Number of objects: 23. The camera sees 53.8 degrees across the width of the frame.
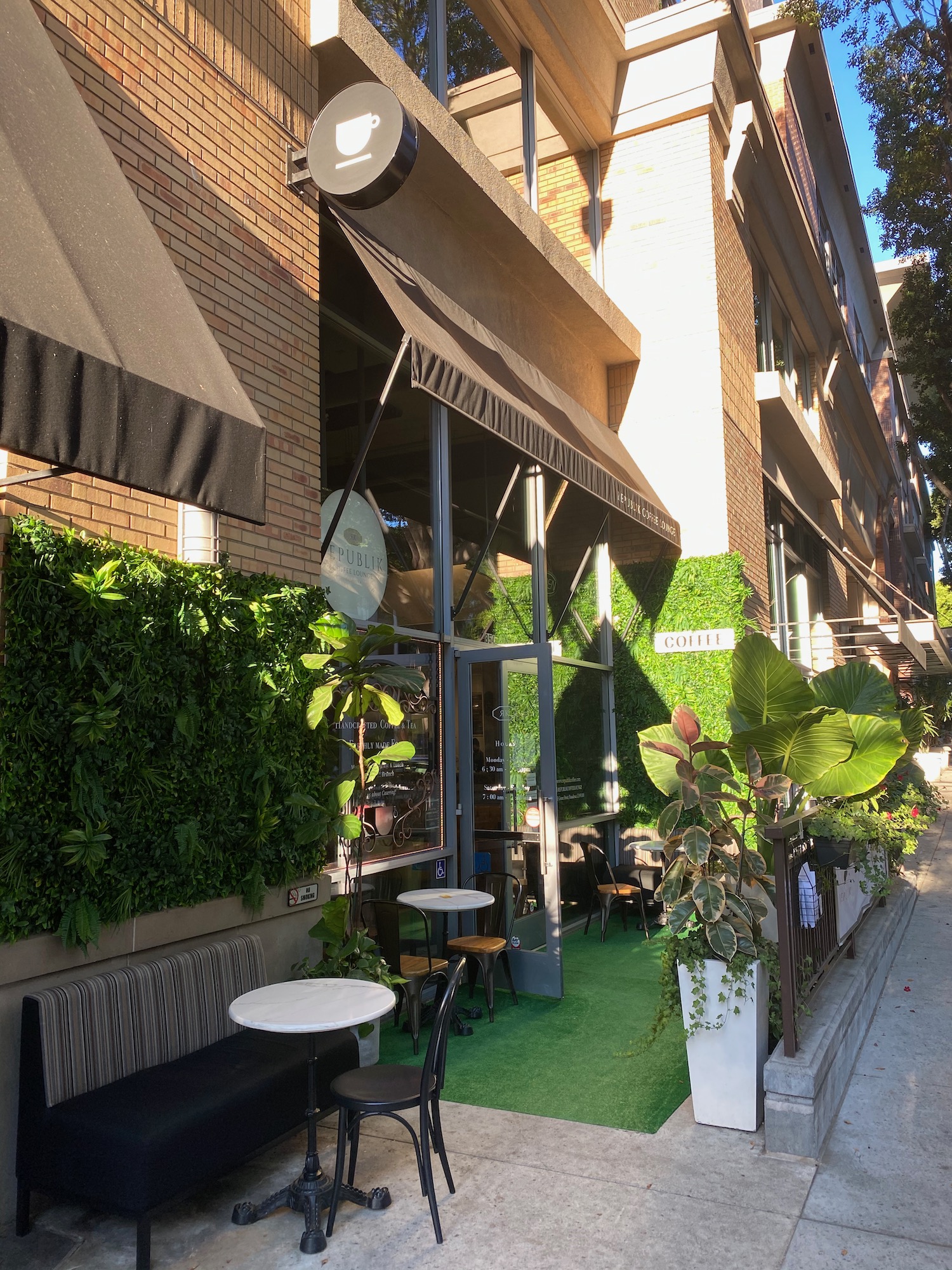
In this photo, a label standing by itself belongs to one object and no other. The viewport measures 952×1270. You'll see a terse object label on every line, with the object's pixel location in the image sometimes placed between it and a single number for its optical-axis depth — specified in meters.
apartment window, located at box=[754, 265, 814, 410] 14.64
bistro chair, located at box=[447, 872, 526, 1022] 7.02
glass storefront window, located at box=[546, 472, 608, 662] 10.18
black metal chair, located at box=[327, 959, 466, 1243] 3.67
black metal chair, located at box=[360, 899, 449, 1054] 6.12
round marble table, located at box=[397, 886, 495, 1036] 6.23
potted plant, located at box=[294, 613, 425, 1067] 5.23
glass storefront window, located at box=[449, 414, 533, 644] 8.38
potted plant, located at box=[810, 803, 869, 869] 6.07
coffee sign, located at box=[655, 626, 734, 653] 10.74
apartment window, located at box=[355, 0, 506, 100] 7.61
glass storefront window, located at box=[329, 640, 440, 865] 6.86
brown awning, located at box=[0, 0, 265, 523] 3.01
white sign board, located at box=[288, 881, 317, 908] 5.45
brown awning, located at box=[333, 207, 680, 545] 5.94
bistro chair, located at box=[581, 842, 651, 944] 9.32
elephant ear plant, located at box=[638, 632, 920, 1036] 4.84
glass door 7.65
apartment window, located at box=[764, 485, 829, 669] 15.09
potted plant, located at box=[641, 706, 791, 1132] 4.65
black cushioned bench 3.42
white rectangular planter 4.62
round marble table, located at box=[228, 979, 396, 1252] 3.57
